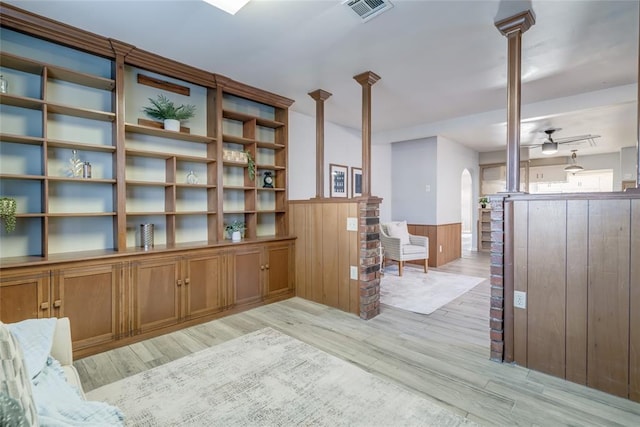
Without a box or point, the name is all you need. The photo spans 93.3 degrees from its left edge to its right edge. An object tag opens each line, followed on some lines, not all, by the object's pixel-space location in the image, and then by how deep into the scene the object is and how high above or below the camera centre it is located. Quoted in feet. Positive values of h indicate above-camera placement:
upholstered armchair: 16.60 -1.98
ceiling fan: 18.37 +4.74
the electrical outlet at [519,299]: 7.41 -2.23
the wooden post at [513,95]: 7.63 +2.93
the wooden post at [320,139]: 12.70 +3.05
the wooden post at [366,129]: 10.99 +2.98
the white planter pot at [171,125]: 9.92 +2.81
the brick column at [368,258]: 10.59 -1.71
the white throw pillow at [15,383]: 2.58 -1.57
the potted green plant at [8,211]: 7.09 -0.01
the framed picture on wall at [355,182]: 18.93 +1.78
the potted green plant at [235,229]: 11.45 -0.76
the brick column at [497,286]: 7.66 -1.96
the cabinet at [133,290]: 7.24 -2.31
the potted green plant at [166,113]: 9.93 +3.25
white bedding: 3.33 -2.28
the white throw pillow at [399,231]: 17.51 -1.25
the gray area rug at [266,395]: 5.57 -3.84
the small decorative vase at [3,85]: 7.34 +3.09
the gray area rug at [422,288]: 12.03 -3.71
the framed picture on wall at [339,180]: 17.52 +1.79
